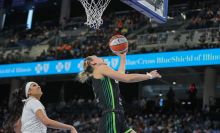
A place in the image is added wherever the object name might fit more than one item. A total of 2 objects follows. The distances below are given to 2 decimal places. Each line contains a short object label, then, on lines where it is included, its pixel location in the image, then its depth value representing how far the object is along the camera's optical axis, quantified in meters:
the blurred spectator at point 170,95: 18.52
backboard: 6.57
